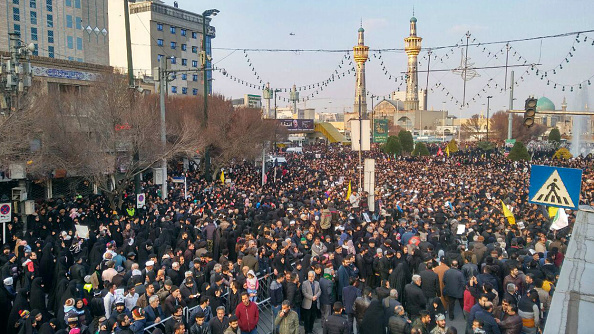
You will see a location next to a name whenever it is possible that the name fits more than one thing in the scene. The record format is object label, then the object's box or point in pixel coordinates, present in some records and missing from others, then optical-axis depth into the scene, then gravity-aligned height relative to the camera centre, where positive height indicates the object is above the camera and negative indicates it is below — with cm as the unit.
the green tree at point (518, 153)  3581 -197
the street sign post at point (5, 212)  1207 -220
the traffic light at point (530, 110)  1230 +43
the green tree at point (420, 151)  4412 -226
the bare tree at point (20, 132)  1340 -18
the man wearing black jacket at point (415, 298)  766 -274
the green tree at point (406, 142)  4834 -155
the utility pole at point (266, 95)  6909 +471
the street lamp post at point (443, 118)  9719 +183
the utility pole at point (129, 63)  1614 +216
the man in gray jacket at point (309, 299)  808 -294
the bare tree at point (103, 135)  1741 -35
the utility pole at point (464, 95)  5614 +379
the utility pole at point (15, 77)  1270 +135
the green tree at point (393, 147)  4490 -192
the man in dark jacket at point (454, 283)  848 -277
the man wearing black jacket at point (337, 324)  647 -267
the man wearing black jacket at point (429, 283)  835 -274
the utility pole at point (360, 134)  1756 -28
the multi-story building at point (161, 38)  5488 +1050
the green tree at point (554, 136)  5469 -104
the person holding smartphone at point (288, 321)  678 -276
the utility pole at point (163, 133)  1795 -27
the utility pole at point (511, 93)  2160 +151
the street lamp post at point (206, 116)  2025 +58
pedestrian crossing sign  852 -107
